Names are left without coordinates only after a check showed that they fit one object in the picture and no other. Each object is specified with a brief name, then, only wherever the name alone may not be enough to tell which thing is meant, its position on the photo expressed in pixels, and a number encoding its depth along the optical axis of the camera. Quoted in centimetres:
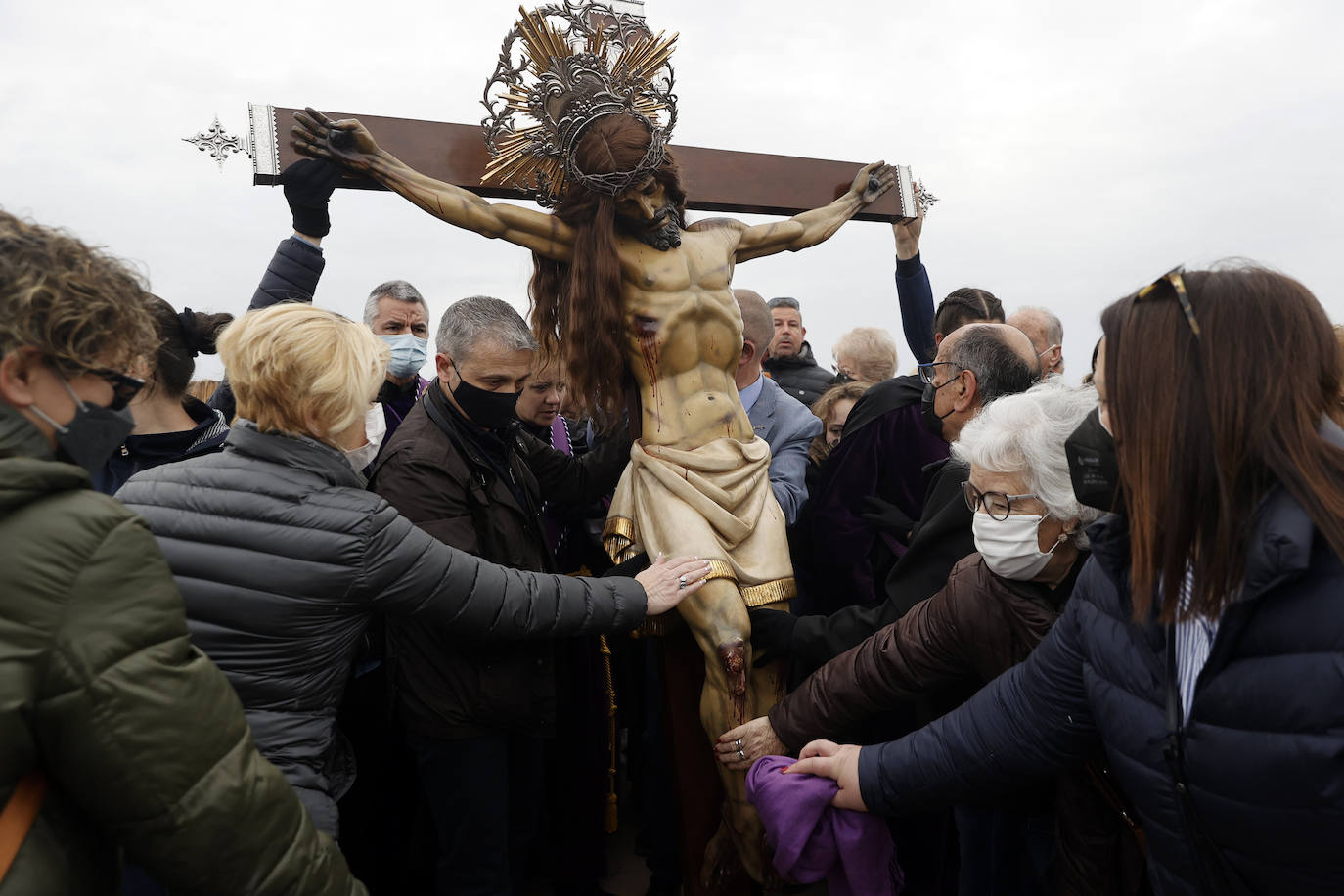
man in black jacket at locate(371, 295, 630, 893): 253
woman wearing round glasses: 204
